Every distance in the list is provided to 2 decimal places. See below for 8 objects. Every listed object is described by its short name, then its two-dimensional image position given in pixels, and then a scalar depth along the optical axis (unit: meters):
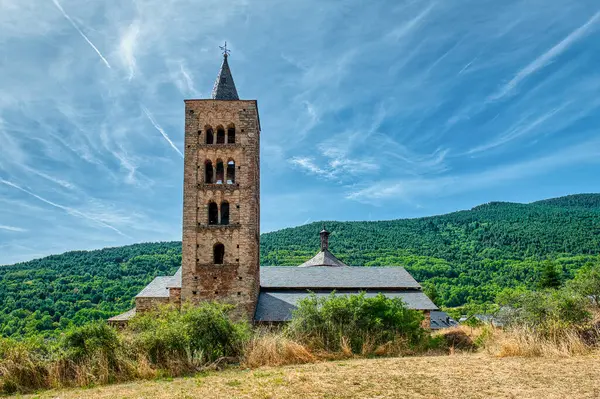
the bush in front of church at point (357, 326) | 11.75
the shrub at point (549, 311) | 11.24
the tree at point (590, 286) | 15.45
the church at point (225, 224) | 21.34
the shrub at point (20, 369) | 9.18
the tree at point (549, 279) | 42.16
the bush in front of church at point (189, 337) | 10.27
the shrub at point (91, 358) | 9.38
